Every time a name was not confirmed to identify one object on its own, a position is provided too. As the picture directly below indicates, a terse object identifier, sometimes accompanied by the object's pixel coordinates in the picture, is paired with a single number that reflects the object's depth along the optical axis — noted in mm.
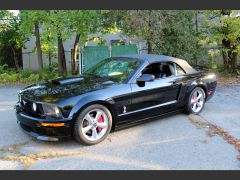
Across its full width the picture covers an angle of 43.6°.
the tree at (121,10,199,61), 11070
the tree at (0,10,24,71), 14704
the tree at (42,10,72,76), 11219
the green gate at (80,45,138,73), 12750
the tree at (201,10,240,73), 11438
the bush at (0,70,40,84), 12336
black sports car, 4680
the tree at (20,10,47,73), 11250
